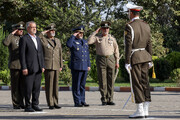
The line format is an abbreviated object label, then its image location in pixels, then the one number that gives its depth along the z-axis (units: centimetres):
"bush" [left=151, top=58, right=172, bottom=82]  2577
